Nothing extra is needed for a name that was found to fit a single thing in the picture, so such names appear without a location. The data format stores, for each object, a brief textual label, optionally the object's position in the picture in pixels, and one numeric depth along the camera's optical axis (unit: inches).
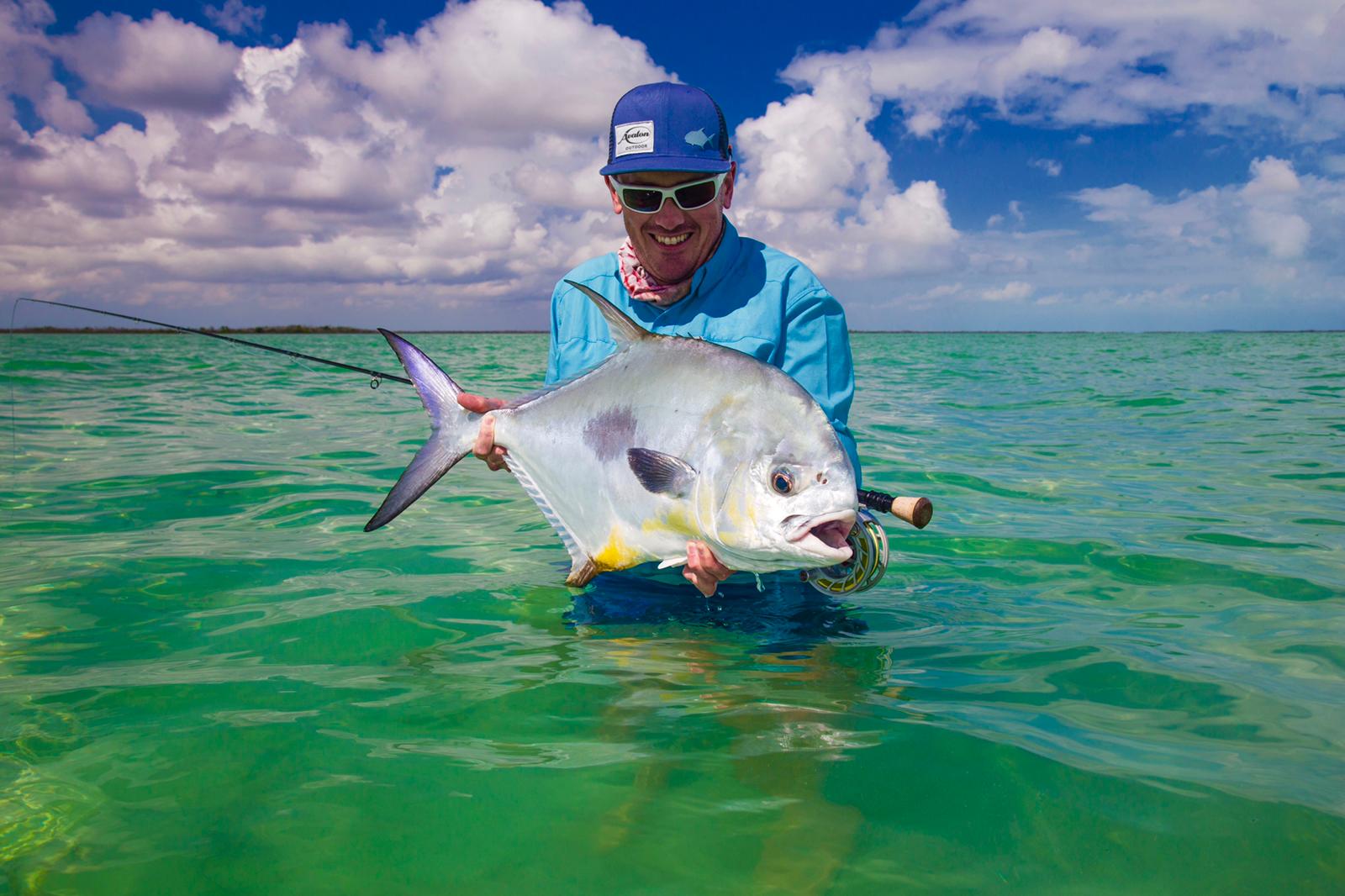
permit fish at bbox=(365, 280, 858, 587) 85.4
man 117.0
